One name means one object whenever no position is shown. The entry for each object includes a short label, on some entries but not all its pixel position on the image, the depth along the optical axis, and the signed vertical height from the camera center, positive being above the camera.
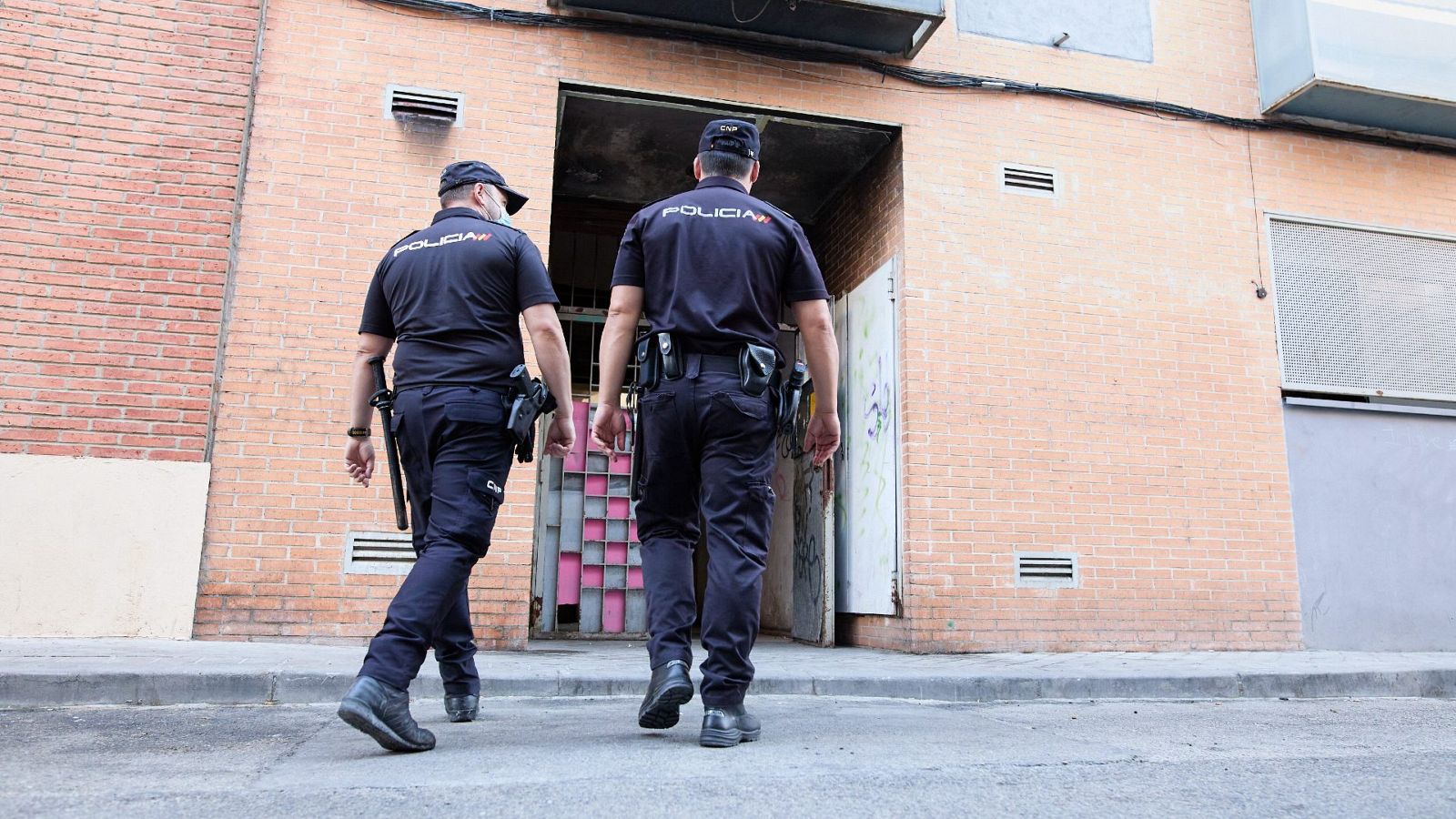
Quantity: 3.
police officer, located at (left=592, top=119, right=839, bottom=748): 3.28 +0.61
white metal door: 7.55 +1.03
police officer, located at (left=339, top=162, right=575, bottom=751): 3.18 +0.63
